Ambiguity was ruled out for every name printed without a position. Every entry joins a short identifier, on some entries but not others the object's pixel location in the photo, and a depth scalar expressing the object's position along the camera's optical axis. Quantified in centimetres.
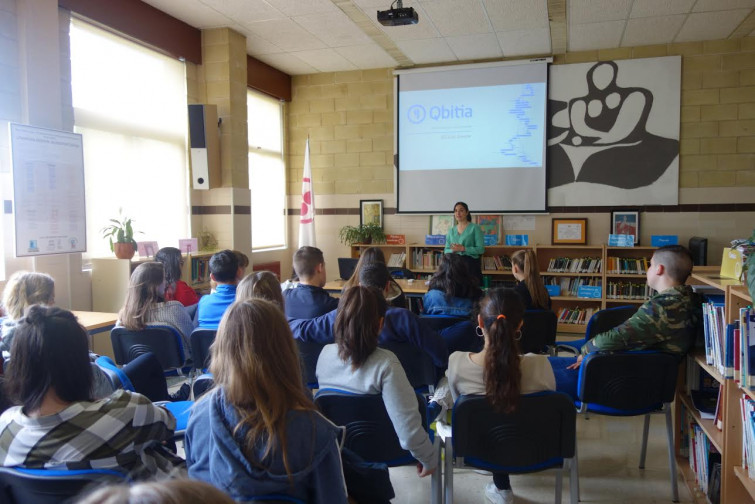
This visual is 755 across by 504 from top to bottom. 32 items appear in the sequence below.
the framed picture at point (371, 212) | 768
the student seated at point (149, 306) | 318
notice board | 403
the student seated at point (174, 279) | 409
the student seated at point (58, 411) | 149
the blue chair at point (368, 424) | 208
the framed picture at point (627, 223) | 662
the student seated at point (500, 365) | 211
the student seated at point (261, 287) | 267
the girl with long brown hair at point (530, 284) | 382
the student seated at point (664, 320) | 273
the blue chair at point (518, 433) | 209
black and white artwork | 652
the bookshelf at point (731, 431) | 227
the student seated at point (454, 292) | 356
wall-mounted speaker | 583
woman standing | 615
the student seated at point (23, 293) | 290
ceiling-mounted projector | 477
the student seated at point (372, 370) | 205
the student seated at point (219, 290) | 344
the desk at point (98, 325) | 368
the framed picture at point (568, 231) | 681
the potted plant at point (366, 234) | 747
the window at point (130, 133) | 488
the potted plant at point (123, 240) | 477
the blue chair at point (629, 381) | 262
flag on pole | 766
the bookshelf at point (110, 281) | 477
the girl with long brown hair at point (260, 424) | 134
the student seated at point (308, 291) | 320
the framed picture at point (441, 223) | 732
